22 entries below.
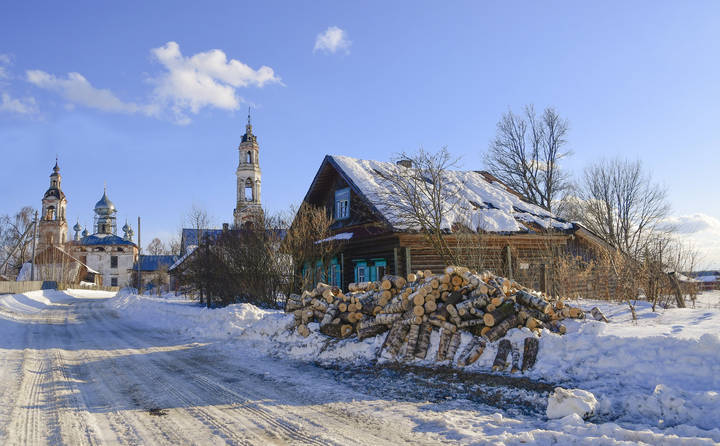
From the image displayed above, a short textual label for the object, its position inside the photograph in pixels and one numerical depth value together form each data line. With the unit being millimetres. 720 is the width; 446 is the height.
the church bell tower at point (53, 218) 78500
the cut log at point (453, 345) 8156
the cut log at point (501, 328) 7961
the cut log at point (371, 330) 9625
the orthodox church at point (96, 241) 78750
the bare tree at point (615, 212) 33159
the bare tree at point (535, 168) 34500
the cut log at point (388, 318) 9430
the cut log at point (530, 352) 7164
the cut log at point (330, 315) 10414
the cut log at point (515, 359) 7191
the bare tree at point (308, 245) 16797
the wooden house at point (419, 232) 16891
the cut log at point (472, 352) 7785
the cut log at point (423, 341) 8523
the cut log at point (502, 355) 7359
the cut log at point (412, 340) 8547
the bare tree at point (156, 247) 111250
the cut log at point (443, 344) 8266
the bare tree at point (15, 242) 59981
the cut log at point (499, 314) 8133
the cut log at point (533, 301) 8219
